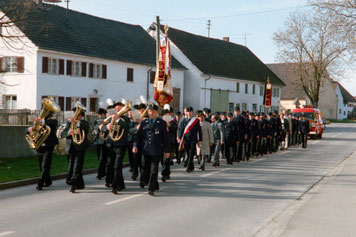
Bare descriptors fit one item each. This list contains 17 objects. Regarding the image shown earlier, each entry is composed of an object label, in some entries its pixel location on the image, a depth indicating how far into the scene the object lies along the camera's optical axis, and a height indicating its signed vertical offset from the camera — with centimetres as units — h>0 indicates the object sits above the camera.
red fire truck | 3183 -69
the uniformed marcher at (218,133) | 1592 -94
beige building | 8225 +268
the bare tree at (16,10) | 1403 +314
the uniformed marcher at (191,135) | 1346 -89
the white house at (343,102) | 9645 +228
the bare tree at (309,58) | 5341 +672
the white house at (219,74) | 4647 +418
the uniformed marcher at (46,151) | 1016 -112
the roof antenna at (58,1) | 3534 +797
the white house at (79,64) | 3008 +317
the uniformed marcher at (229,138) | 1627 -112
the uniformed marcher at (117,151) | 973 -104
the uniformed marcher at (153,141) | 956 -78
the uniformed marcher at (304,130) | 2370 -108
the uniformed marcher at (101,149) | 1156 -122
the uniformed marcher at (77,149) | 985 -103
